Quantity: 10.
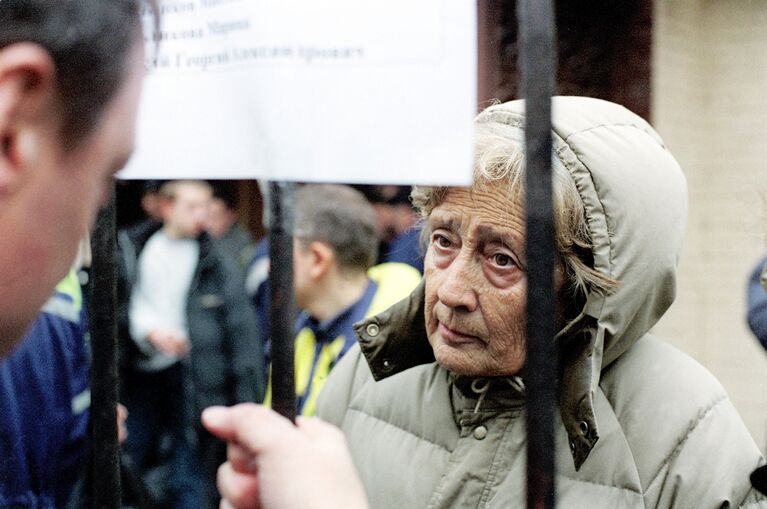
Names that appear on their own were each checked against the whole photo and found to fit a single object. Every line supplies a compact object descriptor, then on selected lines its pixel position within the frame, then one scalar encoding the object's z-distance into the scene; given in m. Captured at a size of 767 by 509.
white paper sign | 1.11
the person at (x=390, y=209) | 4.35
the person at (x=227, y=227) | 4.05
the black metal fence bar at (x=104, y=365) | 1.53
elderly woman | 1.56
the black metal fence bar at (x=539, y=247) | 1.08
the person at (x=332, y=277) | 2.90
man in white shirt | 3.85
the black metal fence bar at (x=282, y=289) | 1.21
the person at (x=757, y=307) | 2.05
